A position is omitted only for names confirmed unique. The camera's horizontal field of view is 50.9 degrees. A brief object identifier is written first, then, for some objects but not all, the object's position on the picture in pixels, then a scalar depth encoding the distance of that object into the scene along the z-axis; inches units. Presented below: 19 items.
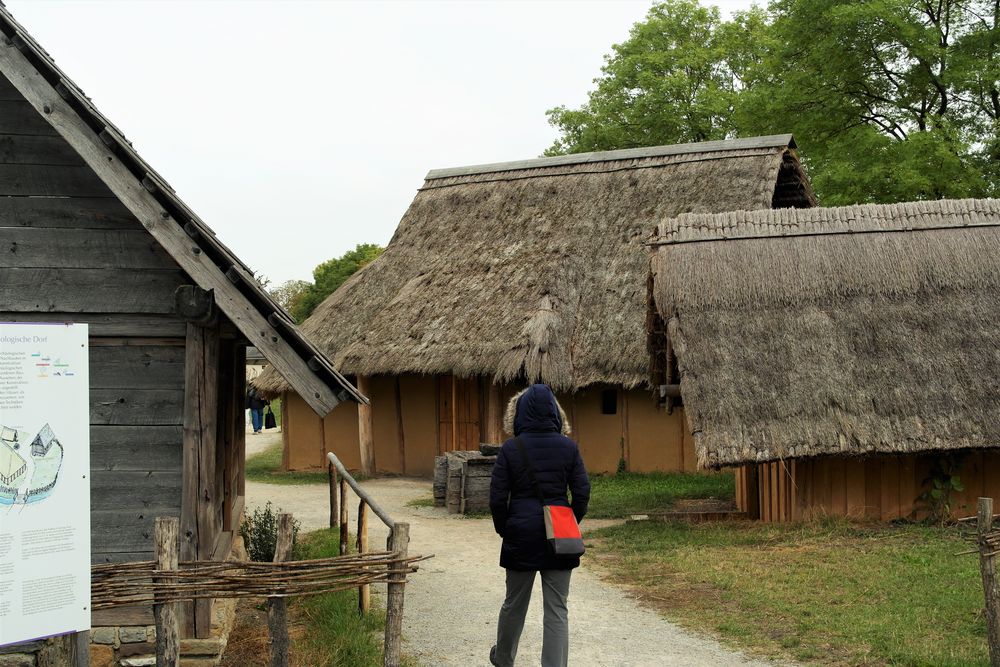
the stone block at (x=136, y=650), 255.0
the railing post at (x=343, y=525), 332.8
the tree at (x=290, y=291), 2183.8
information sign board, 157.8
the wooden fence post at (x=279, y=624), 208.2
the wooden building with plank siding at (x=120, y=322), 253.6
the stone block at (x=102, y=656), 250.5
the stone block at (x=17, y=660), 200.8
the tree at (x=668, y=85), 1103.0
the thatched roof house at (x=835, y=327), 421.4
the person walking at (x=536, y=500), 224.8
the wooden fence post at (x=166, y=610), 199.3
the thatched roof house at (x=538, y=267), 642.8
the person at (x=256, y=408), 1043.9
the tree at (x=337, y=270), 1636.3
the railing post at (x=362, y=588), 305.6
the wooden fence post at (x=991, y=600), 231.9
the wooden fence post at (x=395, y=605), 214.7
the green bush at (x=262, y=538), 371.9
